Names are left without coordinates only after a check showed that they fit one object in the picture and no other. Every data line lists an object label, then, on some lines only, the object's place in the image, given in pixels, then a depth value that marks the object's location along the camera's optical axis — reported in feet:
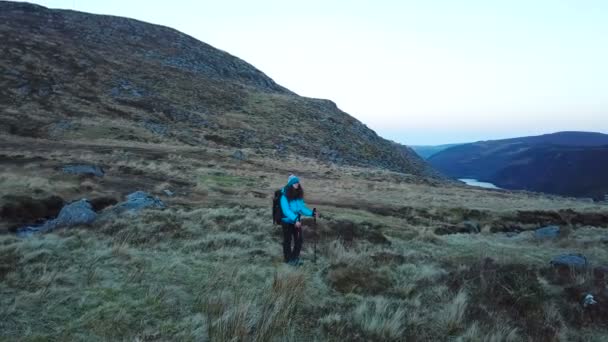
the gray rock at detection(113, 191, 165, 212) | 54.38
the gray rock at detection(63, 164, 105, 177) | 81.97
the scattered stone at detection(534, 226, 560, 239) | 67.89
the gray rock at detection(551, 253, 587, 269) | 39.19
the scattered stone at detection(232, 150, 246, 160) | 158.06
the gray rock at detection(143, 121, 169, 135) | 197.77
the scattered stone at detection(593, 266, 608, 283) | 33.86
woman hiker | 32.94
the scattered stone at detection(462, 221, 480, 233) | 79.17
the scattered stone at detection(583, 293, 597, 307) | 27.99
